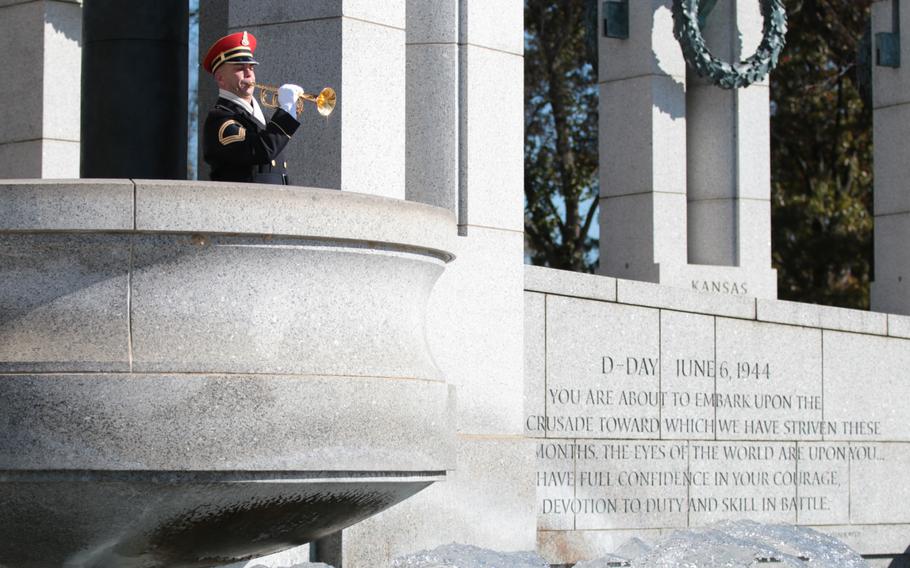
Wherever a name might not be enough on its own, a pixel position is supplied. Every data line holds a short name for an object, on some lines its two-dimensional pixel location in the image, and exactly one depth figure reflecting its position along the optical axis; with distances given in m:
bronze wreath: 18.34
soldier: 7.88
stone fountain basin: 6.29
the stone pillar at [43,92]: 13.86
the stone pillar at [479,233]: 11.18
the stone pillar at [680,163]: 18.80
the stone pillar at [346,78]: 10.33
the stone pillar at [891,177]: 20.00
